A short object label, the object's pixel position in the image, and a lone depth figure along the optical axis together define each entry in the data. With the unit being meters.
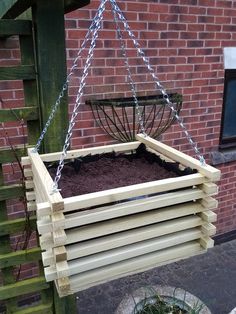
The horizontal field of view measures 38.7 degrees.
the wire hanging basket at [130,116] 2.53
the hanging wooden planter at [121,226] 1.12
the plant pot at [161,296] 2.07
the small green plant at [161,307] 2.07
